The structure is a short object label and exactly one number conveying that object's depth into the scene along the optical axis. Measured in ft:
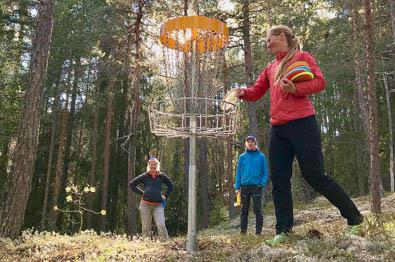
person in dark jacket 24.93
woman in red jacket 12.29
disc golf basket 13.97
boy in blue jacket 22.56
